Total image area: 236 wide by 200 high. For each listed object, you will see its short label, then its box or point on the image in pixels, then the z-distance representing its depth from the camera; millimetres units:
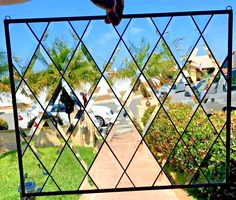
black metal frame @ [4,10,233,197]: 1217
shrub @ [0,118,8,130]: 4405
